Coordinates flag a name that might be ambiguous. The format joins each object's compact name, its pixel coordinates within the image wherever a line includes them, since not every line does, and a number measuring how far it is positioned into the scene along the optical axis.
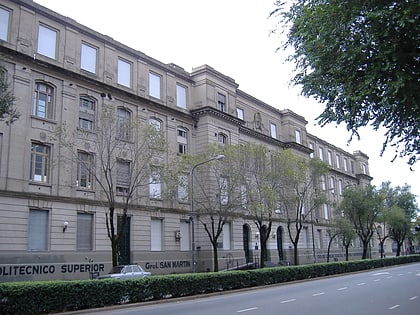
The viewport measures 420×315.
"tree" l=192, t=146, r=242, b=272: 30.16
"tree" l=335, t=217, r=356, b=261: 51.66
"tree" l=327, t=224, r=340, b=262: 53.28
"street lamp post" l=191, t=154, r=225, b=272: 28.85
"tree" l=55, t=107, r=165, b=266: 24.59
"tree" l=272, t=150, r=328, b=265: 34.72
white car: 24.12
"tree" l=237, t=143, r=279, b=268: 31.72
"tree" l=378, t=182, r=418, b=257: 62.50
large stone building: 26.34
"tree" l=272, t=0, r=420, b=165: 10.86
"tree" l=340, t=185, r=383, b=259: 51.38
